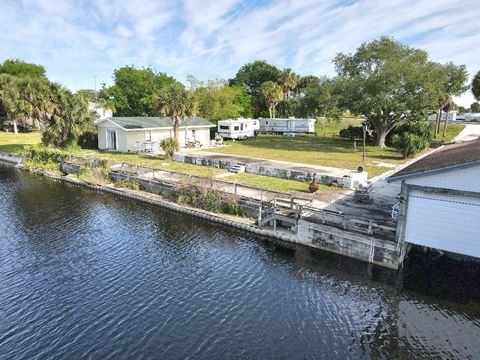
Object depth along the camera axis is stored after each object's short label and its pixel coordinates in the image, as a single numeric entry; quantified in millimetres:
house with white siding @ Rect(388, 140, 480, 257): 12602
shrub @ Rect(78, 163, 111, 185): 27253
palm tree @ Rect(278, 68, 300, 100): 73312
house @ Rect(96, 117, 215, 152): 37688
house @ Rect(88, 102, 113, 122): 52891
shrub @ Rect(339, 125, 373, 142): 48538
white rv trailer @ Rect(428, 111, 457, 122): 66481
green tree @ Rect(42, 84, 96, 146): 36500
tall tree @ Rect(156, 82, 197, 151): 33625
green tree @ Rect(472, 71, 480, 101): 70938
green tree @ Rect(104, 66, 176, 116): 56438
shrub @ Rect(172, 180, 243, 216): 20016
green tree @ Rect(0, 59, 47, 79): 67812
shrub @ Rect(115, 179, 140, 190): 25297
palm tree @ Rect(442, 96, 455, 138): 46175
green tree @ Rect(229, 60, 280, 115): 76375
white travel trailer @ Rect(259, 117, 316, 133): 55750
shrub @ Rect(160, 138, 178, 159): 33531
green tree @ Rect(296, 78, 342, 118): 40588
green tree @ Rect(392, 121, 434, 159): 33875
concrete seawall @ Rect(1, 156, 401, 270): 14531
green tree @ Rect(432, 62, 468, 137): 44281
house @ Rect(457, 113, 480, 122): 69900
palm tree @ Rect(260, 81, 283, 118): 63844
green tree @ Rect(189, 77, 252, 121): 52312
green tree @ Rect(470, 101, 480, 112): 97150
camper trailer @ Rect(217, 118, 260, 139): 49688
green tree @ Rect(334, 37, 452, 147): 36625
